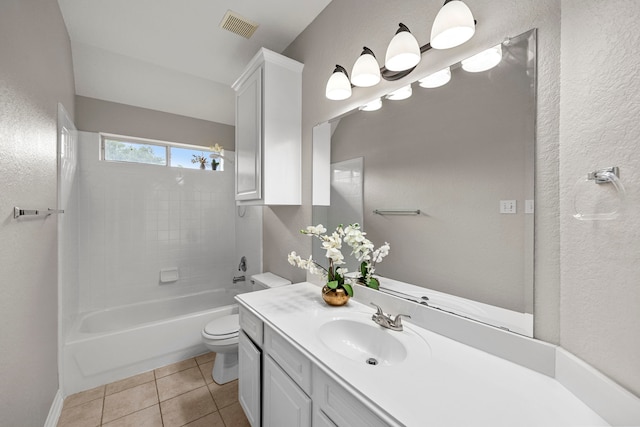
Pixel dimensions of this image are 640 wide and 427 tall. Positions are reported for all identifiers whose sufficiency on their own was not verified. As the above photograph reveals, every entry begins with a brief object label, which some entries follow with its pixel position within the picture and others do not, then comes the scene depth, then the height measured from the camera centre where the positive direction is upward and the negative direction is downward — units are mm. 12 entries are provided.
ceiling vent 1839 +1396
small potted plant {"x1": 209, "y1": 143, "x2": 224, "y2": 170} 3234 +727
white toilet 2000 -1015
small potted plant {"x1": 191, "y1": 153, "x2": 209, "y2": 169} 3256 +652
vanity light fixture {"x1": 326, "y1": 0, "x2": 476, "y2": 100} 931 +696
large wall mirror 884 +109
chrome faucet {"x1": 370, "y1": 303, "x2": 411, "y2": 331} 1123 -494
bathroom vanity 659 -526
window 2824 +694
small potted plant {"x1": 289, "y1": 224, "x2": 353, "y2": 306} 1370 -359
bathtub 1959 -1130
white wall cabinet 1867 +625
